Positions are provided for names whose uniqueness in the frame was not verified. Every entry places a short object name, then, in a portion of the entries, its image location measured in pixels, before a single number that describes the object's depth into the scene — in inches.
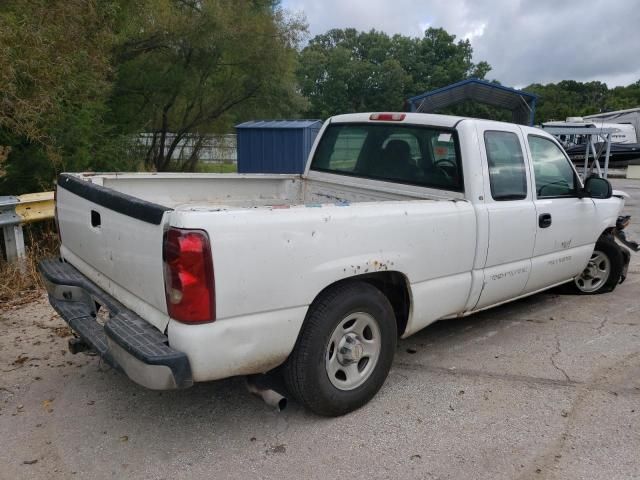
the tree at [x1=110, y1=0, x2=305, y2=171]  412.8
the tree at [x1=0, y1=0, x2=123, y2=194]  211.6
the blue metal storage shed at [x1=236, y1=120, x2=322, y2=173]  445.4
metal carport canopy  519.5
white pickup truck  100.4
